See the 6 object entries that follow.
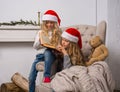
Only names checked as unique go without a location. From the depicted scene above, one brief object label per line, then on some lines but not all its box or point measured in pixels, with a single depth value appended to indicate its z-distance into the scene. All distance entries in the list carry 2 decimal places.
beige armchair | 3.26
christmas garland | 3.98
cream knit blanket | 2.25
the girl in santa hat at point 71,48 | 2.60
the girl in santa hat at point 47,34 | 2.90
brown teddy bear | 2.88
